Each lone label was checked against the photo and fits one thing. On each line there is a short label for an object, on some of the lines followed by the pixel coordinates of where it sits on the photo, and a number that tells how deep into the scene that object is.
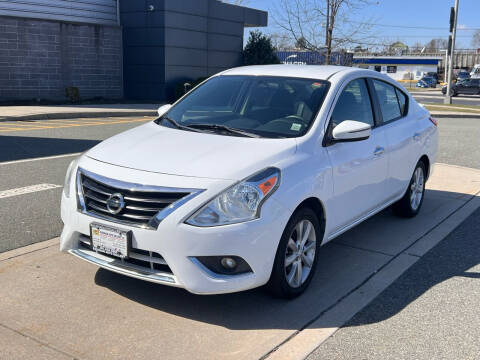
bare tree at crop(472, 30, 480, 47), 152.82
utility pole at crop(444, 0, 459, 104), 25.16
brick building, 21.48
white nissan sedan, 3.48
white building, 81.38
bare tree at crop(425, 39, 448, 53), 147.11
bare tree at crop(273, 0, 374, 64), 22.42
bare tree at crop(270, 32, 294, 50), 24.62
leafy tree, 28.95
